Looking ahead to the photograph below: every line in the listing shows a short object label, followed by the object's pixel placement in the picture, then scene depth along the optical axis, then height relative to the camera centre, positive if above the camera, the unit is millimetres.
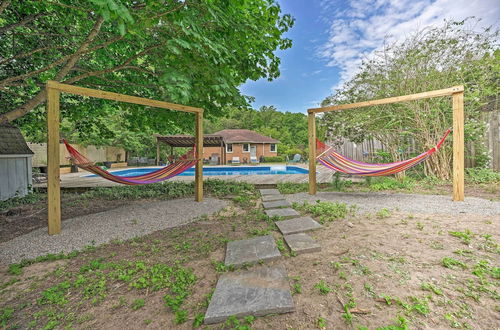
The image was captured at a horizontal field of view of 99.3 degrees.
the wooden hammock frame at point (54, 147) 2434 +199
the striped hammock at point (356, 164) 3590 -75
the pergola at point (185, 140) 12541 +1438
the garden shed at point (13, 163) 4367 +38
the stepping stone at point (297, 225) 2346 -753
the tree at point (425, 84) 4566 +1796
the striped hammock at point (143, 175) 2996 -108
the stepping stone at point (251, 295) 1170 -822
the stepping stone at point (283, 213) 2936 -741
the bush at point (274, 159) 17781 +196
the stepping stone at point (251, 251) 1752 -800
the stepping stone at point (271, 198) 3923 -694
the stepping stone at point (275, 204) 3438 -713
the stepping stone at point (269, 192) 4519 -663
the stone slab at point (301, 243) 1882 -773
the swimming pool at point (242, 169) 11411 -426
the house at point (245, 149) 17969 +1180
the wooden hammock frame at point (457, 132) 3320 +422
